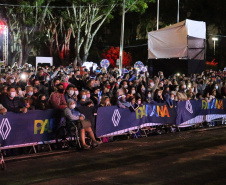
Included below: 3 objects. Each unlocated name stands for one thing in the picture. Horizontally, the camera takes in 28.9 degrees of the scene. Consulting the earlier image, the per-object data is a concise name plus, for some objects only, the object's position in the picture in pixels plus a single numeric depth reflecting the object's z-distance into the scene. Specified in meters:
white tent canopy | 26.17
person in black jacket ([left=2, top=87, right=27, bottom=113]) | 11.70
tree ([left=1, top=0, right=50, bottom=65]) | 39.28
